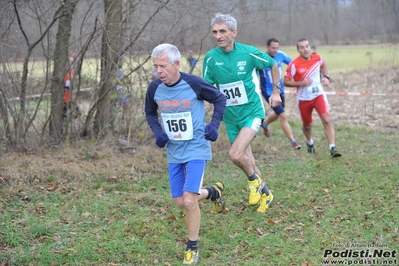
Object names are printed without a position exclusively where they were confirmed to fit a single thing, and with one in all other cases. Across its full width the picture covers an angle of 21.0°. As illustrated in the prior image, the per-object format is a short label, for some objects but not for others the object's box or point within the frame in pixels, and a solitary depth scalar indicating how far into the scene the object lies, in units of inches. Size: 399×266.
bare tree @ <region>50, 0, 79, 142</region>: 735.6
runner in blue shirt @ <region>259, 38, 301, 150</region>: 806.3
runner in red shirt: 730.2
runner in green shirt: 512.8
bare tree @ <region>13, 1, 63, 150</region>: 708.1
